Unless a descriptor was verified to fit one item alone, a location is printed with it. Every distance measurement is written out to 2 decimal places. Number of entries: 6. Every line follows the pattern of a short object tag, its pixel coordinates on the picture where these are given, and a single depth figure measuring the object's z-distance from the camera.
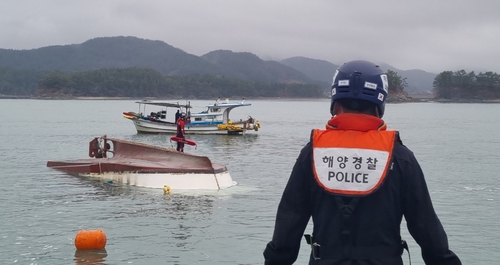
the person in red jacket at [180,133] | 25.84
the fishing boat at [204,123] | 49.22
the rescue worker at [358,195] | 3.18
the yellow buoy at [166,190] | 17.39
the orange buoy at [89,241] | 11.27
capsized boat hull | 17.84
